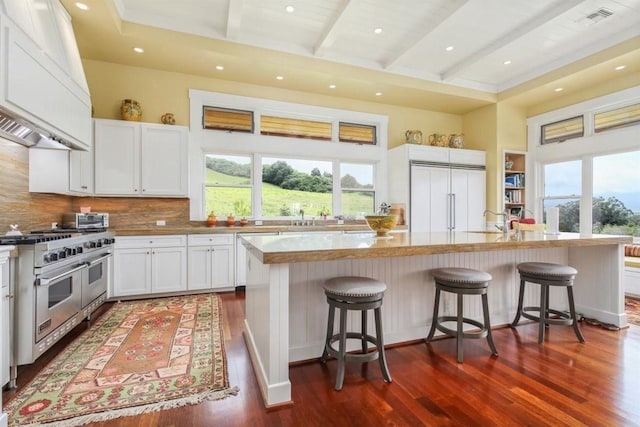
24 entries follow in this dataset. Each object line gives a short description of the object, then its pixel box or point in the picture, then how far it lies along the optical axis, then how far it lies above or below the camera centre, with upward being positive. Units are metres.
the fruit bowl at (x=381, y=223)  2.75 -0.08
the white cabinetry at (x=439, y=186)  5.40 +0.53
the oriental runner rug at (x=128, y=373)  1.77 -1.12
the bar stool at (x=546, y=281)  2.66 -0.59
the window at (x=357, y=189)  5.69 +0.49
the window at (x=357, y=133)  5.62 +1.53
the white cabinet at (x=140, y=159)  3.95 +0.76
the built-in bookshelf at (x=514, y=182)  5.91 +0.64
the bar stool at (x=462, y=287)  2.33 -0.57
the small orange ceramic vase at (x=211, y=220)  4.61 -0.08
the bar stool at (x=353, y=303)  1.95 -0.57
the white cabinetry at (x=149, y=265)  3.79 -0.64
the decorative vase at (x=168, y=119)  4.43 +1.40
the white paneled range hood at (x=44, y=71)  2.10 +1.20
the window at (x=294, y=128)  5.12 +1.51
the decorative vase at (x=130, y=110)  4.16 +1.43
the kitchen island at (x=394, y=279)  1.82 -0.54
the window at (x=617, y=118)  4.50 +1.49
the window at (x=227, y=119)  4.79 +1.54
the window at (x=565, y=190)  5.29 +0.44
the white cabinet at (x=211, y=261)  4.10 -0.63
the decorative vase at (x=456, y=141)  5.97 +1.46
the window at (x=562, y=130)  5.18 +1.50
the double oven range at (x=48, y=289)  2.08 -0.58
